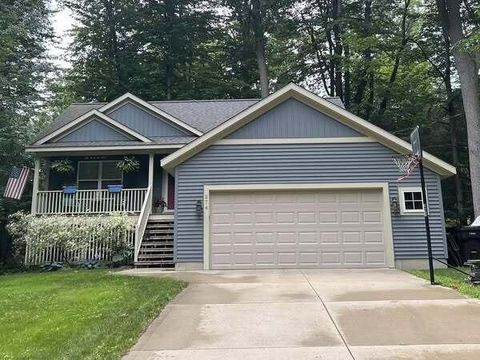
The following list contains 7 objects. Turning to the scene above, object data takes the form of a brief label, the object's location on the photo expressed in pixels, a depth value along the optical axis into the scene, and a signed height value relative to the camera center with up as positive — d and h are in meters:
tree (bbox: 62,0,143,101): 26.83 +11.75
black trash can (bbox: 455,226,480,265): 11.58 -0.26
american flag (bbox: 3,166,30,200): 13.95 +1.80
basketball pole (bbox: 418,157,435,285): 7.92 +0.12
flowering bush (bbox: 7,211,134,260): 12.97 +0.13
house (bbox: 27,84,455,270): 11.30 +1.05
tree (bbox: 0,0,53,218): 15.00 +5.91
